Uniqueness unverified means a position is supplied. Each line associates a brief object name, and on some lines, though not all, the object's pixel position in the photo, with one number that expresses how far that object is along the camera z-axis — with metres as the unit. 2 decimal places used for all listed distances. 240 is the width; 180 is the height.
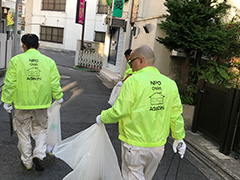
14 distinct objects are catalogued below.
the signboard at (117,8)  13.43
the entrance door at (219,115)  4.81
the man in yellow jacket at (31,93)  3.43
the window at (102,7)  27.18
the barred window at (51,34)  30.97
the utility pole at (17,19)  11.51
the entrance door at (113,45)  15.30
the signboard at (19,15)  11.52
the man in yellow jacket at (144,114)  2.44
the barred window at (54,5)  30.01
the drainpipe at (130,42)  13.15
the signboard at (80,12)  19.21
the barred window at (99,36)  28.16
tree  6.20
